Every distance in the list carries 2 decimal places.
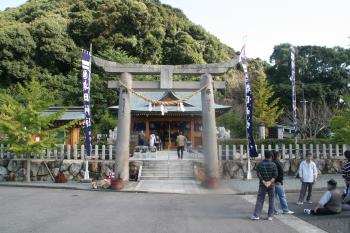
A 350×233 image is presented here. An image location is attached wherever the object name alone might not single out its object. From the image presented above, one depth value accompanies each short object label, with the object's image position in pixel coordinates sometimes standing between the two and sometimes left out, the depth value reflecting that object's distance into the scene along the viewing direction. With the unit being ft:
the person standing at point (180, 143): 74.23
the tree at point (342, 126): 66.20
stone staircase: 65.05
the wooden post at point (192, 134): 110.83
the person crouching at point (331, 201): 31.86
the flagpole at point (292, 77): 74.11
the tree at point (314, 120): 131.13
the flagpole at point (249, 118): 62.39
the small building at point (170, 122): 106.86
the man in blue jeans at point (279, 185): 33.35
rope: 57.77
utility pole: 131.25
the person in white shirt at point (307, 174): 38.81
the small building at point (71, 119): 98.76
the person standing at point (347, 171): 33.84
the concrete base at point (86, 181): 63.10
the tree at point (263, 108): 133.90
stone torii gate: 57.11
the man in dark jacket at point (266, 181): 30.55
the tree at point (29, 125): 62.49
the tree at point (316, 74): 152.87
